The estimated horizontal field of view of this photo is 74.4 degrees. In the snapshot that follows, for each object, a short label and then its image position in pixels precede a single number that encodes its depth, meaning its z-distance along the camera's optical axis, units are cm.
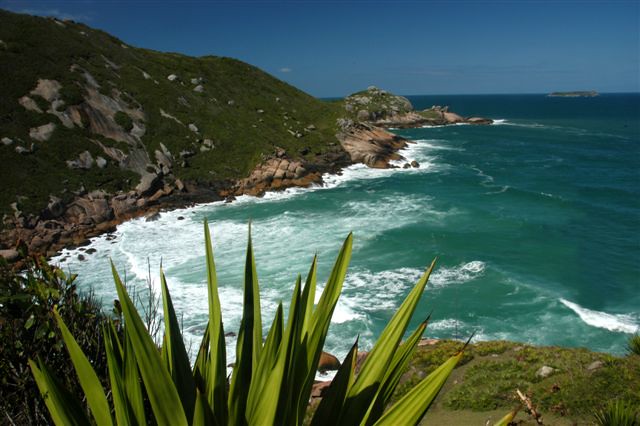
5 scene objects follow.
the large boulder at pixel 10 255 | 2008
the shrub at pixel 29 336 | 331
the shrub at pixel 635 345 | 851
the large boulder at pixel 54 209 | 2531
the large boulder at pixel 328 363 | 1196
